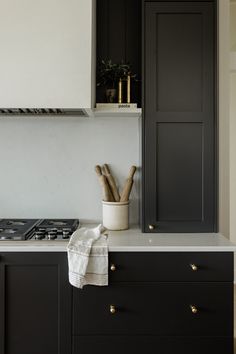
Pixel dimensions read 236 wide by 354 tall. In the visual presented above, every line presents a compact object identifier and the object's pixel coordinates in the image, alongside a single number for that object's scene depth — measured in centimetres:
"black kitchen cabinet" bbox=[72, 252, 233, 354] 162
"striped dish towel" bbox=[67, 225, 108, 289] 155
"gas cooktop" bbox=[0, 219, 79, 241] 173
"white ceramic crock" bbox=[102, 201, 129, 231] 198
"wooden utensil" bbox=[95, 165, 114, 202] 205
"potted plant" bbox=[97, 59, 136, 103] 200
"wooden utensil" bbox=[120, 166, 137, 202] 205
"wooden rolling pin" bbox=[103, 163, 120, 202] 209
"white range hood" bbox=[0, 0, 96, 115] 176
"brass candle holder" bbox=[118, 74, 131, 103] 200
